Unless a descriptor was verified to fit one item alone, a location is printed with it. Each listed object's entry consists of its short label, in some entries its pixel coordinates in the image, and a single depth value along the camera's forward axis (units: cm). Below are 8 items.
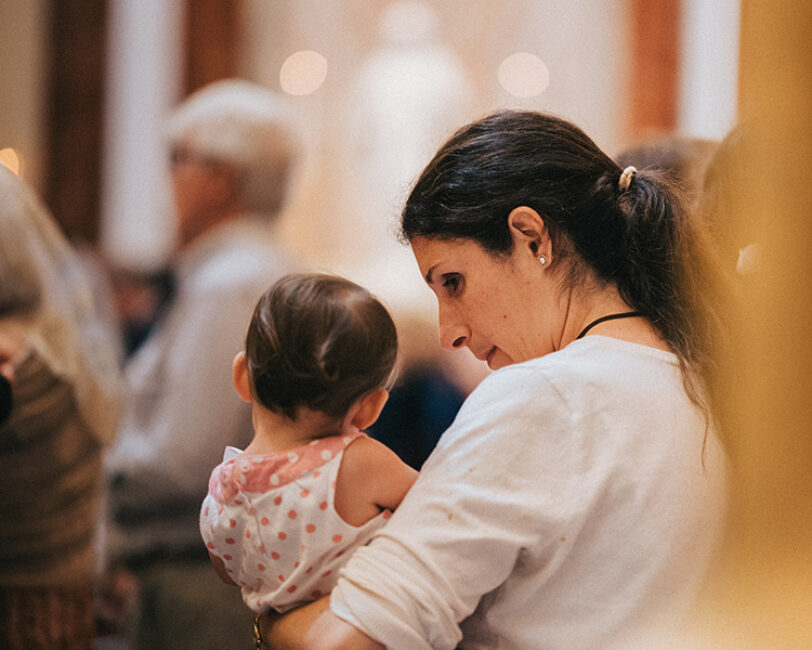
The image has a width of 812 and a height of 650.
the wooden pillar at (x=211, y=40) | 536
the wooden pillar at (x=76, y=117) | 523
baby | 193
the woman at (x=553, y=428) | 184
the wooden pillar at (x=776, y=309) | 162
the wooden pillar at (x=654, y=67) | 462
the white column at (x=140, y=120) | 536
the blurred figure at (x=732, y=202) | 165
